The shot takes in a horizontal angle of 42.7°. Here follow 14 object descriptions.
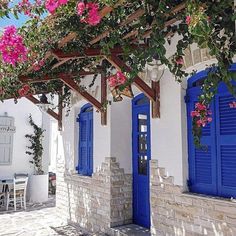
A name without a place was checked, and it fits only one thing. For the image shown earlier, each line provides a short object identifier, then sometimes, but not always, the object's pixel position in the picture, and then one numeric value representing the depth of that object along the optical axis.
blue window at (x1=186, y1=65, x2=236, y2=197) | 4.22
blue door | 6.34
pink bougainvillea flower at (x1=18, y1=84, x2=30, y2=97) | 7.10
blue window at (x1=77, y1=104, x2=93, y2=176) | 7.75
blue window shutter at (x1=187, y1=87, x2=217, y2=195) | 4.46
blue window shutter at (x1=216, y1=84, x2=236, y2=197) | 4.19
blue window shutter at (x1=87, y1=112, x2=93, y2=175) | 7.64
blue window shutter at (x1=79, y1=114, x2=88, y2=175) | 8.00
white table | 11.08
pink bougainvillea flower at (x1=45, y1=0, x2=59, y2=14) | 2.99
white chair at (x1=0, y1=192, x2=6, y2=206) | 11.33
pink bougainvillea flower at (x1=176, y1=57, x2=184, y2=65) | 3.23
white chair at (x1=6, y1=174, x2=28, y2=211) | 10.81
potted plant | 12.16
